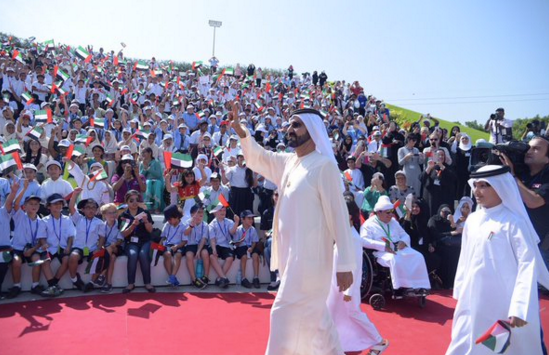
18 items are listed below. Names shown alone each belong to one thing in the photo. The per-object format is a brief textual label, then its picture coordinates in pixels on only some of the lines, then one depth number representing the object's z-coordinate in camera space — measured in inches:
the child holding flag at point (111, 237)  286.4
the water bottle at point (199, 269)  304.5
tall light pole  1626.5
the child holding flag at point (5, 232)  260.7
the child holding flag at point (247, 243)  316.5
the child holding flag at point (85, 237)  278.2
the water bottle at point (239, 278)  316.8
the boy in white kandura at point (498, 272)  128.3
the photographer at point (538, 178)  177.0
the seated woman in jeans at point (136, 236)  285.9
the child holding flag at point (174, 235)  304.0
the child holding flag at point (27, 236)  265.0
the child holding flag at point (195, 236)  301.7
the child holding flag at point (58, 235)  275.3
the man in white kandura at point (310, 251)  133.3
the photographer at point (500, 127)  474.6
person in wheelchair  274.5
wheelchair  269.6
